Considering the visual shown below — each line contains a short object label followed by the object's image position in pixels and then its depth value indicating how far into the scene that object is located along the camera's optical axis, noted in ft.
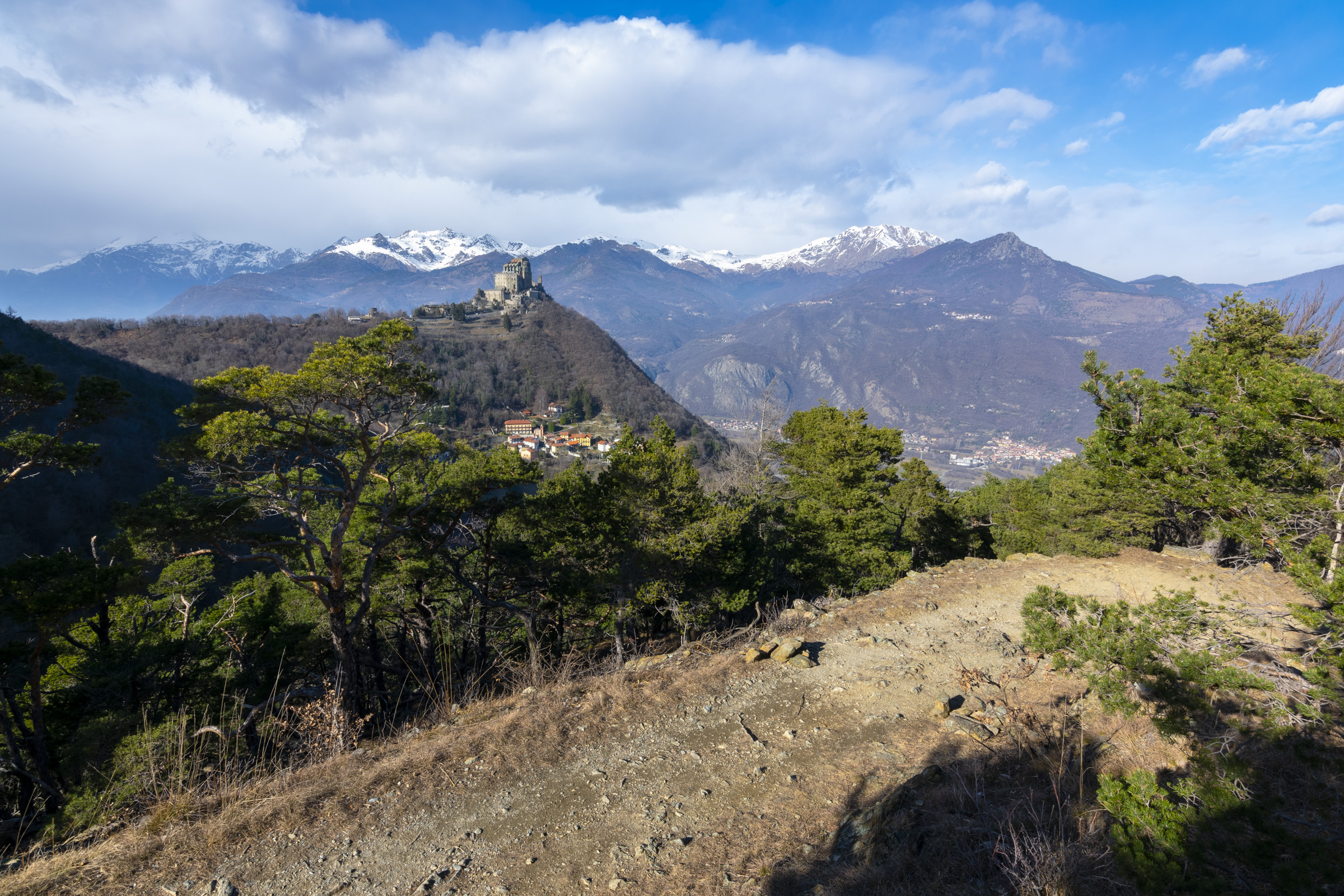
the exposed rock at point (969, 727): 18.37
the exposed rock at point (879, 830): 12.69
